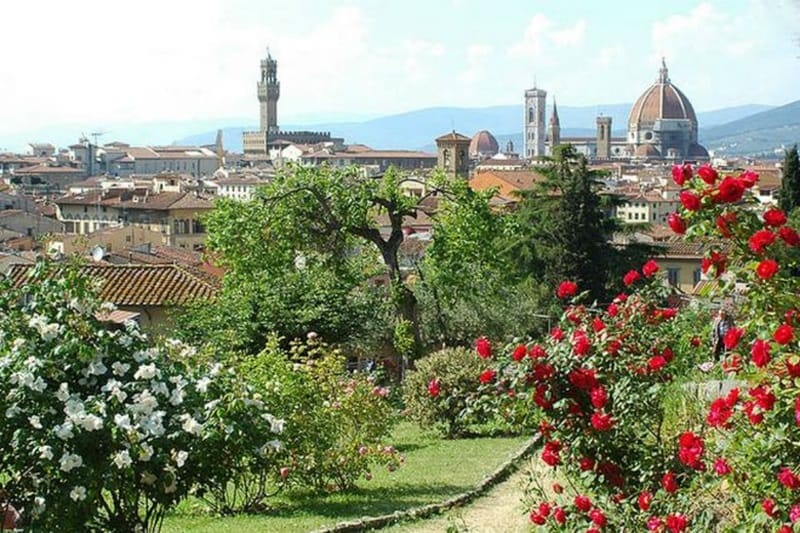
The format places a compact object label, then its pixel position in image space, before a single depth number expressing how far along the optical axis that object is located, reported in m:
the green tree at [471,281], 23.28
